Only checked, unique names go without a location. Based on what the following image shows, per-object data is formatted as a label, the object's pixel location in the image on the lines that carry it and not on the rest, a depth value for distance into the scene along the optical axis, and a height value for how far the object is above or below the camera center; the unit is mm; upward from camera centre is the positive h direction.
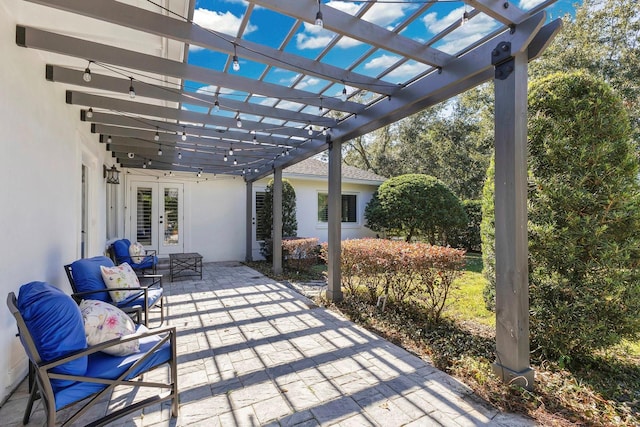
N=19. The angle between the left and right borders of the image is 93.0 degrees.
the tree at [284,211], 10102 +123
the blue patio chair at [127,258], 6648 -957
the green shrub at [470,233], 11508 -706
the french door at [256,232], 10703 -611
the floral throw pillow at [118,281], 3838 -855
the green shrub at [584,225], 2949 -105
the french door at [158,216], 9344 -41
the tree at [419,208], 10305 +230
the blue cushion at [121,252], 6660 -823
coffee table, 7480 -1404
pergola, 2605 +1633
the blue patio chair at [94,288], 3535 -874
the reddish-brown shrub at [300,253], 8414 -1067
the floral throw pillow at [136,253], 6698 -872
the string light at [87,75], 3175 +1461
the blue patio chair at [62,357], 1795 -871
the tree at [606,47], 9133 +5442
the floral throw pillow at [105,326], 2203 -839
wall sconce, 6863 +937
